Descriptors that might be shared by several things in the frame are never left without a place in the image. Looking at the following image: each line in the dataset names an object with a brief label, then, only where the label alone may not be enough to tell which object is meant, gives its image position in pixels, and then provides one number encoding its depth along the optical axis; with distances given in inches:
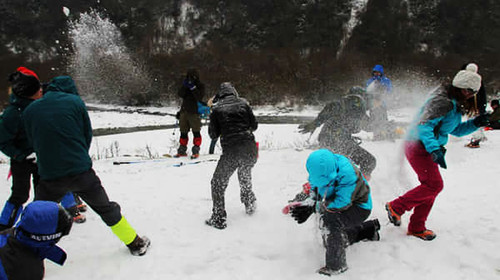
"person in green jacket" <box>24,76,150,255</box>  109.3
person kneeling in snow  109.0
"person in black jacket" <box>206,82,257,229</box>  147.5
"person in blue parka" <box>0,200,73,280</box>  83.2
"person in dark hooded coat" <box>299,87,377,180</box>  183.8
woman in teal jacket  124.1
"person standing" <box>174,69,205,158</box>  270.5
